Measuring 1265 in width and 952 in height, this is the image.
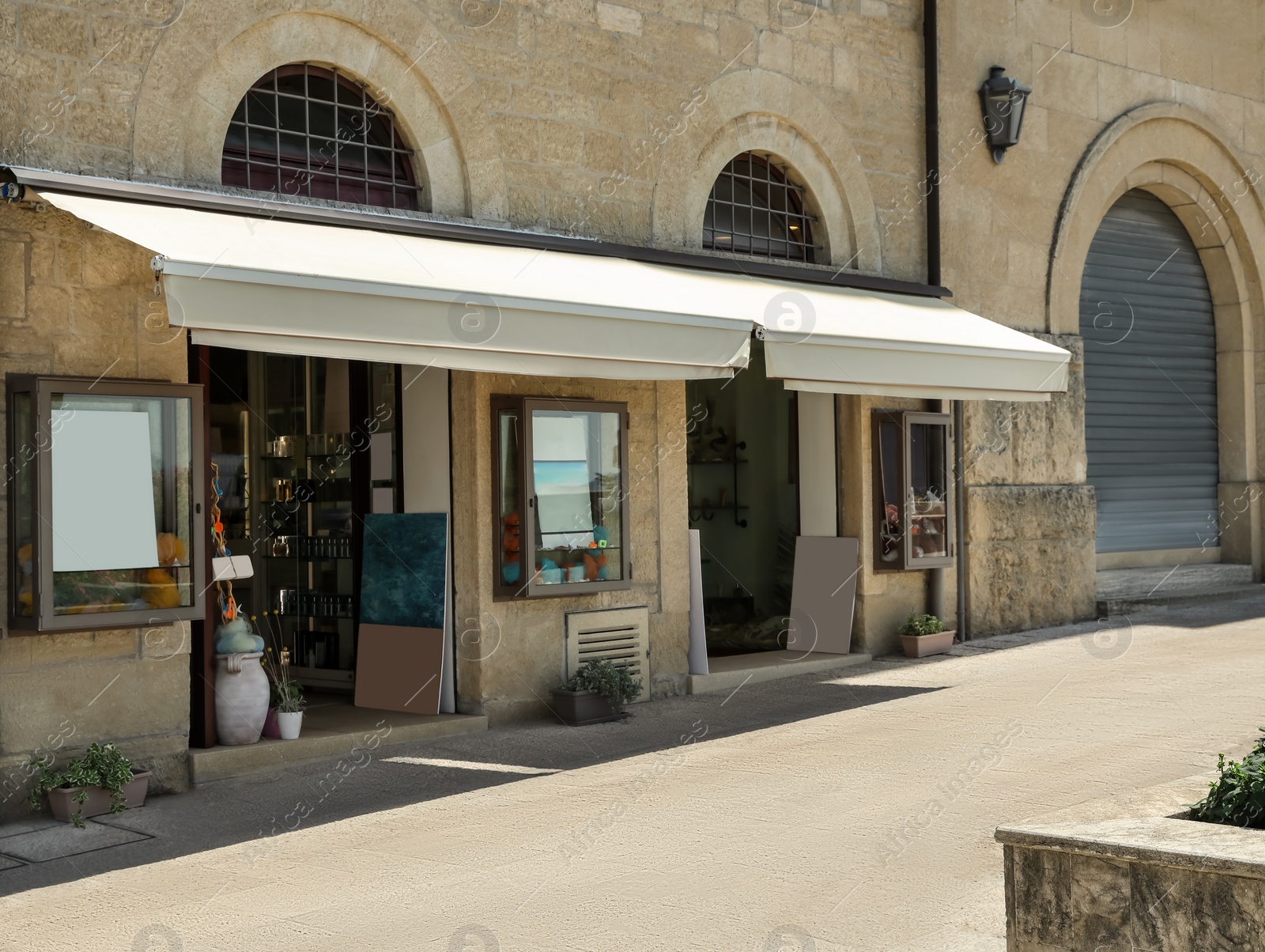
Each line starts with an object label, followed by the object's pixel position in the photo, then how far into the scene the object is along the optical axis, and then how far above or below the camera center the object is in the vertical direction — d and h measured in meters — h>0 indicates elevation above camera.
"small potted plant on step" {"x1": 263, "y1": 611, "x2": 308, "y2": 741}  7.85 -1.01
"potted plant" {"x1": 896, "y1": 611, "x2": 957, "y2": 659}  11.13 -0.94
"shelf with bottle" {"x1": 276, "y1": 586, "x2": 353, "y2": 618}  10.01 -0.55
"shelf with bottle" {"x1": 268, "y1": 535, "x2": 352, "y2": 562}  9.95 -0.13
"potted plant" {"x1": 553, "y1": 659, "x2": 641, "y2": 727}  8.77 -1.08
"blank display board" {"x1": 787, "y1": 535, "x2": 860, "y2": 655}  11.09 -0.59
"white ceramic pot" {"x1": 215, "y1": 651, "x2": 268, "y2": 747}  7.60 -0.93
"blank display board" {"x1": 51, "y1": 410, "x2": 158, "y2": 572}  6.68 +0.20
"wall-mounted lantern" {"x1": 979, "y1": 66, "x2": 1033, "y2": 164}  11.93 +3.57
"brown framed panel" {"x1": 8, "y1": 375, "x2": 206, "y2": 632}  6.55 +0.07
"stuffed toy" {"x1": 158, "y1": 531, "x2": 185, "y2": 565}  7.09 -0.09
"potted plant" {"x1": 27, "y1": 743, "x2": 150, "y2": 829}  6.53 -1.19
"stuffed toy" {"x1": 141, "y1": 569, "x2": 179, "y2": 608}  7.02 -0.29
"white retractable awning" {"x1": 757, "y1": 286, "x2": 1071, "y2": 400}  8.64 +1.15
